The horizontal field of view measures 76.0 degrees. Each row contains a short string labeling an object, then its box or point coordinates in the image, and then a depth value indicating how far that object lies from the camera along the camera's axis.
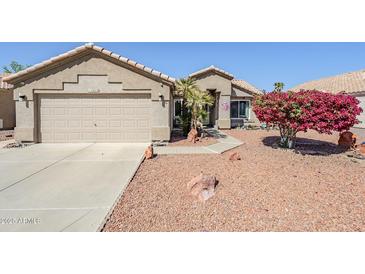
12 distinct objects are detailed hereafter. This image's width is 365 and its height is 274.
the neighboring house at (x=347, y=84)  22.26
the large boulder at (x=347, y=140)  10.78
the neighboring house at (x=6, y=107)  18.59
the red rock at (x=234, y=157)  8.39
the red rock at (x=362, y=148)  9.45
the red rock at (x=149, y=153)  8.77
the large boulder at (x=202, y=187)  5.11
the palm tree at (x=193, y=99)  13.19
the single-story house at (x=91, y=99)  11.48
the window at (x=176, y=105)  18.47
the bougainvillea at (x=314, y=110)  8.85
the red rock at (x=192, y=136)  12.44
